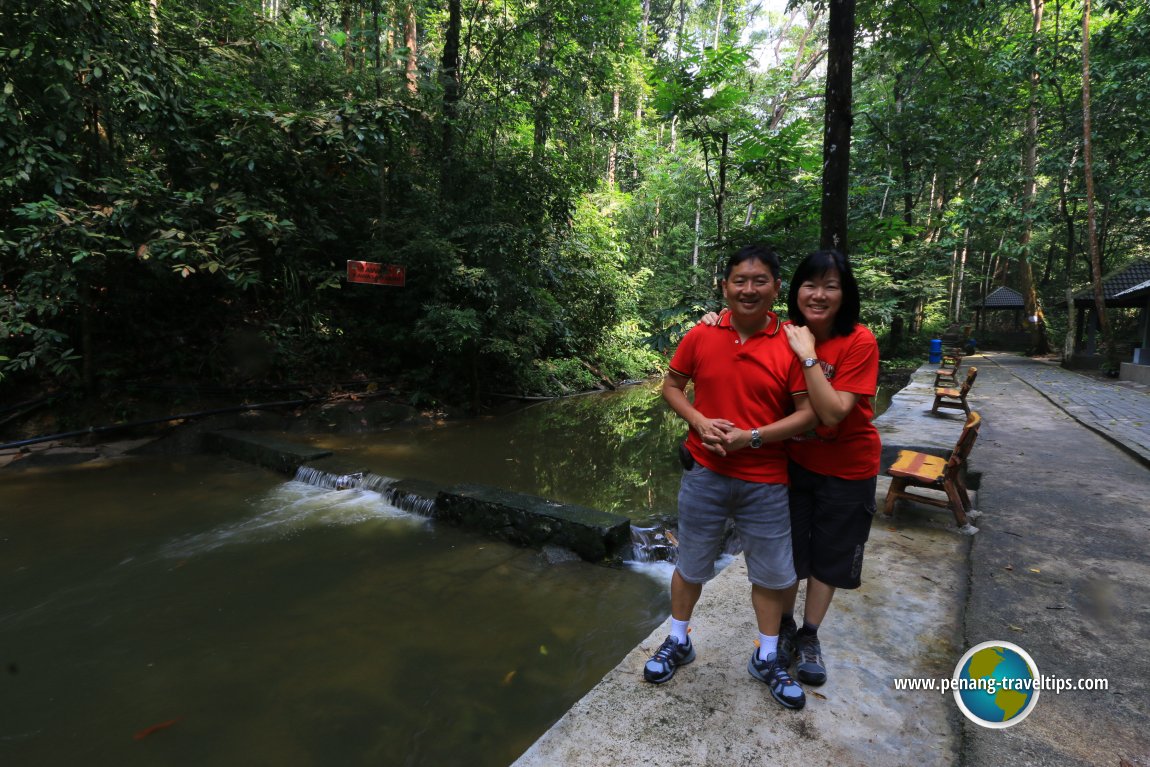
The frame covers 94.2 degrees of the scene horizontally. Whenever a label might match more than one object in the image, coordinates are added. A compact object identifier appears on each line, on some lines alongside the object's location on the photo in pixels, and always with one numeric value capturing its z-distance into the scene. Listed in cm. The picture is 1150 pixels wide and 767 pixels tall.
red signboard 846
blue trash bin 1850
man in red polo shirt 209
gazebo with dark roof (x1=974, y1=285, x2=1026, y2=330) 2564
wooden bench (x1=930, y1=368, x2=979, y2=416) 797
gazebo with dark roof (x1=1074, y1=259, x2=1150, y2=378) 1538
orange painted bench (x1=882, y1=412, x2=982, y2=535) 385
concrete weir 475
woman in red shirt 208
